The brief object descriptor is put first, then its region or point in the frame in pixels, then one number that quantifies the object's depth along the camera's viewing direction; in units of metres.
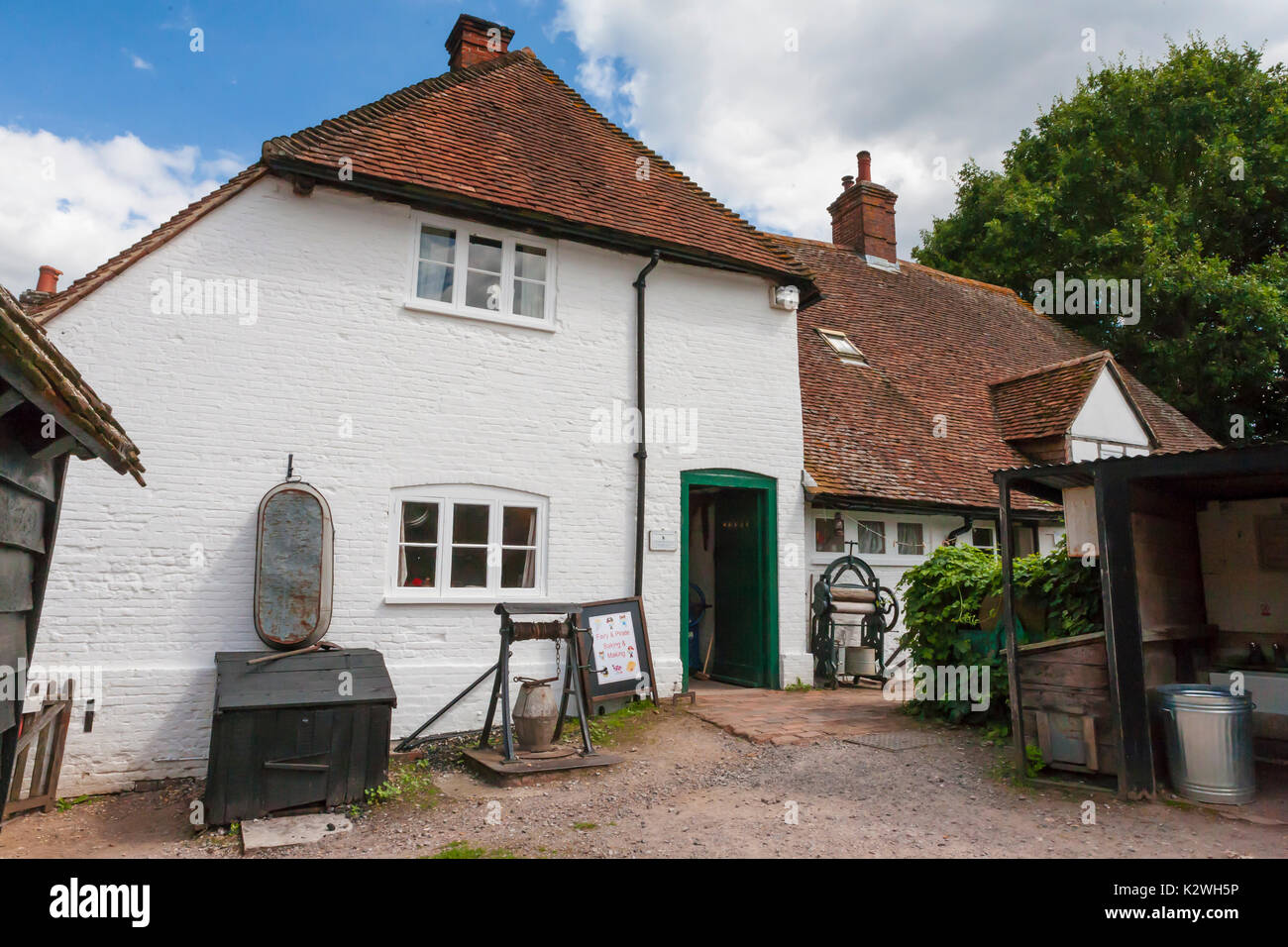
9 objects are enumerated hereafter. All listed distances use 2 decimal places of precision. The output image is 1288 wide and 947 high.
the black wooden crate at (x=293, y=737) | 5.75
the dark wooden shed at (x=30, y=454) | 3.05
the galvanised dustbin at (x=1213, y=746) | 5.68
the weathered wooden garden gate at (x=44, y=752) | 6.14
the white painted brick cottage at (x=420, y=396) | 7.26
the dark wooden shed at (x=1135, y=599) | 5.87
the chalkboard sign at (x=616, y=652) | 8.84
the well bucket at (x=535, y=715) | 7.06
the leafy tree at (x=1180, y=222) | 18.52
